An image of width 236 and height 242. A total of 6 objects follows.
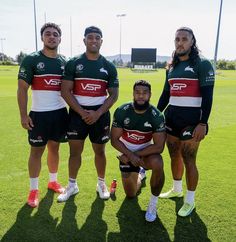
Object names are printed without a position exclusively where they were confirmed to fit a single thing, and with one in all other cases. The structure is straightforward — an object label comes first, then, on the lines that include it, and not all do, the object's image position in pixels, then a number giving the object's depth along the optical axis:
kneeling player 4.16
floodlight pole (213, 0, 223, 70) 31.62
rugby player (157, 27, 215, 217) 3.98
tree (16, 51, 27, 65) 91.68
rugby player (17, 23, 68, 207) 4.32
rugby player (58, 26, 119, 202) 4.39
